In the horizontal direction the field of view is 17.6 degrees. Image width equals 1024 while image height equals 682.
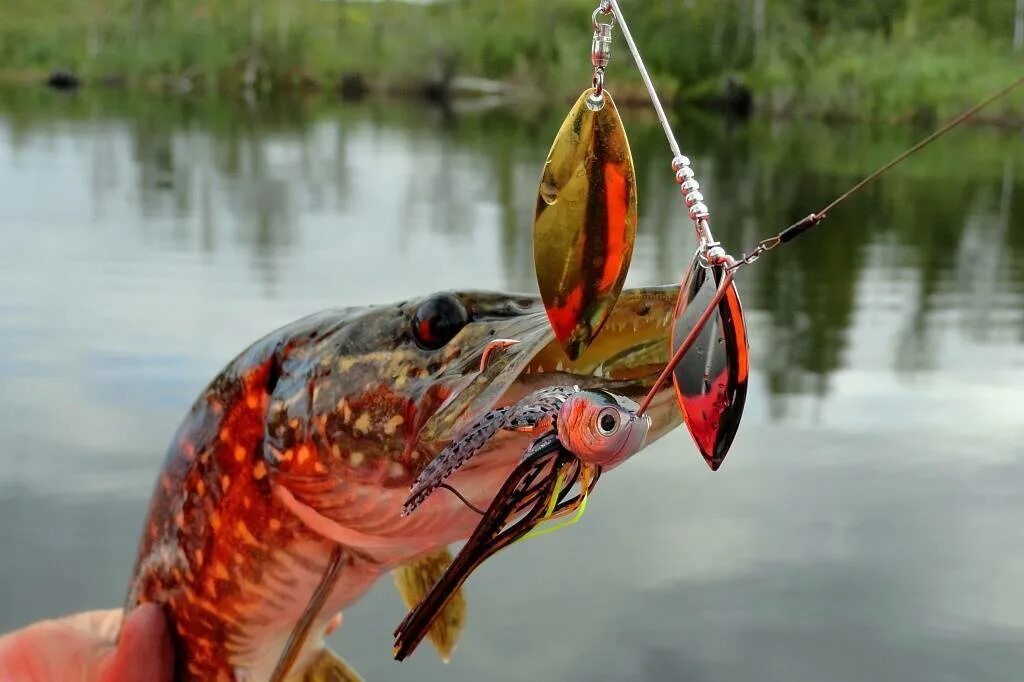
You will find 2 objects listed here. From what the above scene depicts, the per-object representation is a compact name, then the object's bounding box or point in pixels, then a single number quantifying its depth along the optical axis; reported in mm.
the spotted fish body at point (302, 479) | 747
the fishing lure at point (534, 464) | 665
